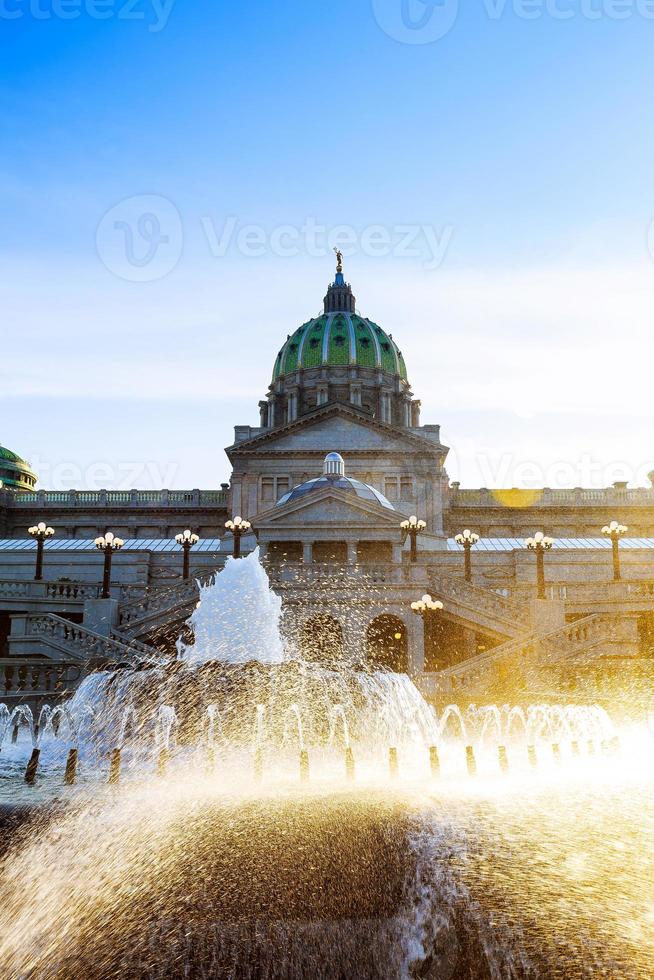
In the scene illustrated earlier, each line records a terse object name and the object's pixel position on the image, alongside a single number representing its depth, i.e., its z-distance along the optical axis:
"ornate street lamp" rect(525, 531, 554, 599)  37.03
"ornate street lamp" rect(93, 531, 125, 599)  37.38
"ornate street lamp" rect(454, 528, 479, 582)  43.81
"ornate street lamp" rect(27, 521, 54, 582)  43.19
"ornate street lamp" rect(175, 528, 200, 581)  42.12
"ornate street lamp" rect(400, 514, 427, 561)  42.81
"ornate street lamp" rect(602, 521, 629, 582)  39.81
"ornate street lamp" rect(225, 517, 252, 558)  41.56
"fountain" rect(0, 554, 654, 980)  9.97
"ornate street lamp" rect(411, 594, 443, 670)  36.47
